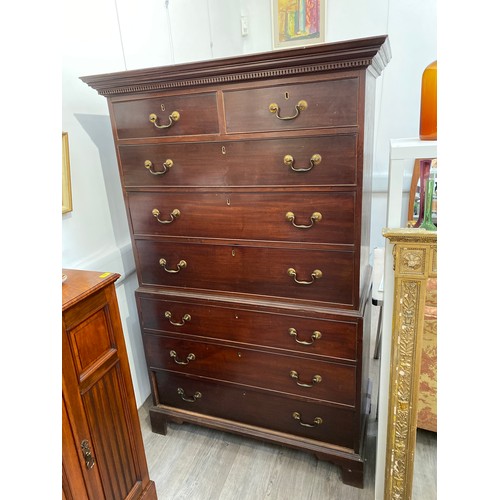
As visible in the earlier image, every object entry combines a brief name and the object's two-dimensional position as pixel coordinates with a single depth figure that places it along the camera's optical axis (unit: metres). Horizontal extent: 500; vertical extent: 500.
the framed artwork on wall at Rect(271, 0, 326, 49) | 2.40
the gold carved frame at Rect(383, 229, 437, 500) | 1.02
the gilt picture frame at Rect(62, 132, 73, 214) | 1.29
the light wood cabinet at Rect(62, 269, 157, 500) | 0.96
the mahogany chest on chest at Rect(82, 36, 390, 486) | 1.10
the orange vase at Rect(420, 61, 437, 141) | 1.04
